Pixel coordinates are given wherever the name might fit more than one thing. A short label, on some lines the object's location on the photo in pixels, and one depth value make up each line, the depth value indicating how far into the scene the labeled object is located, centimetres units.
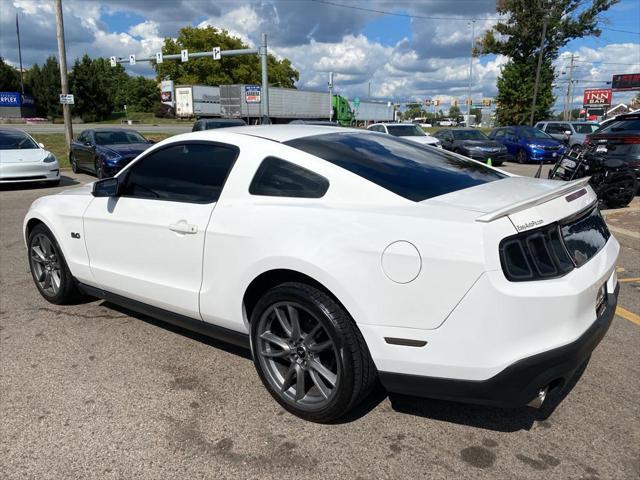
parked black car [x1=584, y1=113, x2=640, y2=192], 988
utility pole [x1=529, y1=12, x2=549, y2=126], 3534
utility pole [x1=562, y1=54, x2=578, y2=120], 7650
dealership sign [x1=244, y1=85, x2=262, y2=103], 3888
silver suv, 2170
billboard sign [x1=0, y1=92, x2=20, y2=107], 6412
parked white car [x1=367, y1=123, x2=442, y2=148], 1778
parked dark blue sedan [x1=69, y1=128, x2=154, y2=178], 1362
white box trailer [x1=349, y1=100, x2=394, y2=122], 5353
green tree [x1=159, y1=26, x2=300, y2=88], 6750
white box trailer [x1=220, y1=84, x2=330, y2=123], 3956
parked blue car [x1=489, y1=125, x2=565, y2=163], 1916
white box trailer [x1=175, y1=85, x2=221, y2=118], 4400
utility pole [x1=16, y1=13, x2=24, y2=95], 6831
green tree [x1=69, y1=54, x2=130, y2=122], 6419
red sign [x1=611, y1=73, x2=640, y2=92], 8206
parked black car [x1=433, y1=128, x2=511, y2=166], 1825
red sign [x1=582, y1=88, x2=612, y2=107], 8714
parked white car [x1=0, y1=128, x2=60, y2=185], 1209
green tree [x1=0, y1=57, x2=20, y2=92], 6950
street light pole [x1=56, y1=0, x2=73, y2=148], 1914
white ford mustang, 229
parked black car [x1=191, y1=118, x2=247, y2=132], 1986
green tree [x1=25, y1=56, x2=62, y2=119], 6519
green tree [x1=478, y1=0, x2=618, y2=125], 3906
